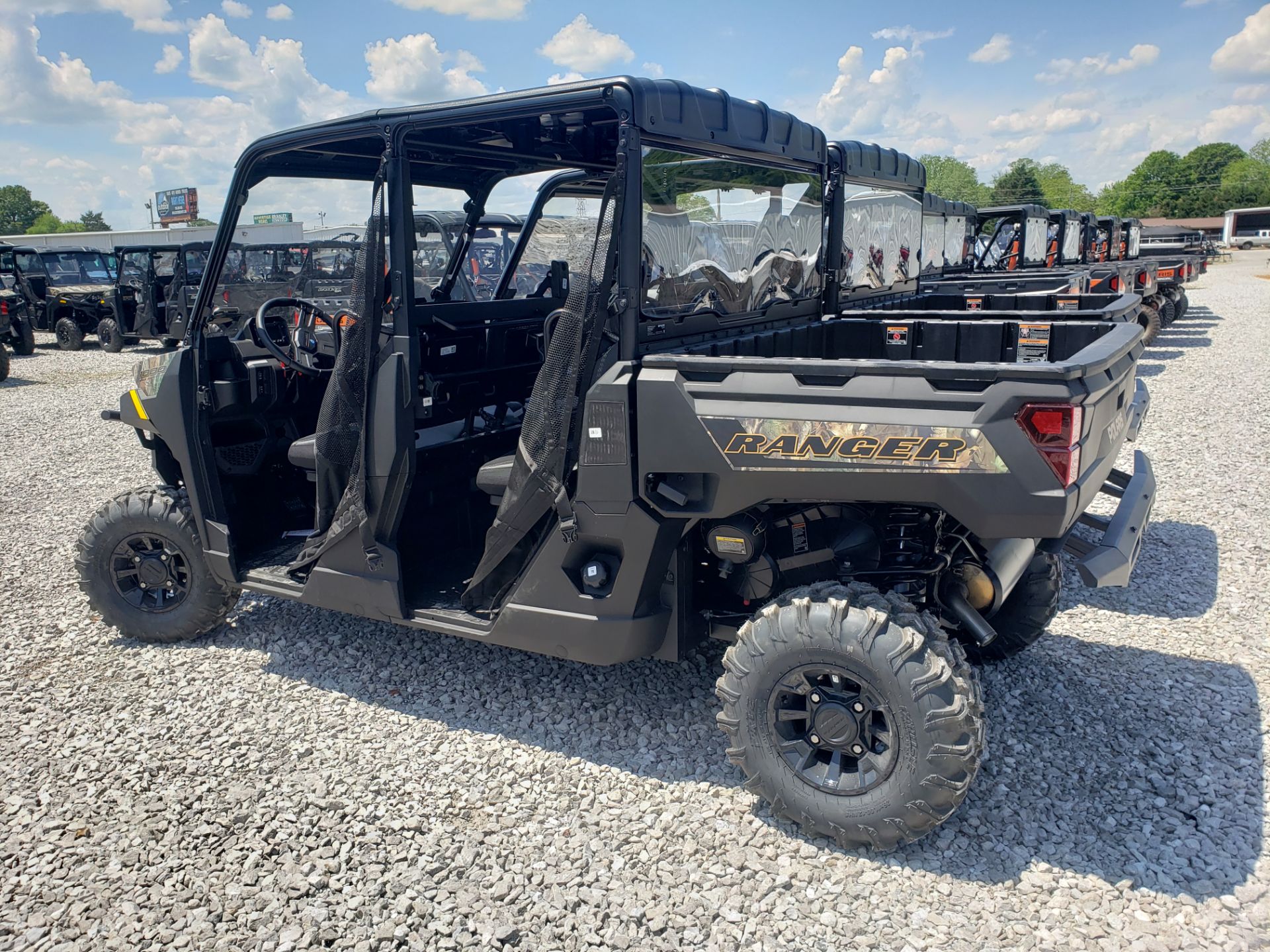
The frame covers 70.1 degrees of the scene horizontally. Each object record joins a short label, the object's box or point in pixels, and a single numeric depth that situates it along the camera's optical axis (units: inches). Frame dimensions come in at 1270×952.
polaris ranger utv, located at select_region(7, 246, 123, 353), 685.3
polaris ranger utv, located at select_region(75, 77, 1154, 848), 101.7
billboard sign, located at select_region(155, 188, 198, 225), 2267.5
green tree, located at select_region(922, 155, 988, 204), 3497.3
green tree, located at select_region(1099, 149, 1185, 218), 3499.0
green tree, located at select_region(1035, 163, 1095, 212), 3589.6
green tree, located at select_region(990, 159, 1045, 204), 3093.0
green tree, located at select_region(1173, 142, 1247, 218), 3437.5
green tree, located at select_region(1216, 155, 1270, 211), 3294.8
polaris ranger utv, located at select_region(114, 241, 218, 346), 616.7
